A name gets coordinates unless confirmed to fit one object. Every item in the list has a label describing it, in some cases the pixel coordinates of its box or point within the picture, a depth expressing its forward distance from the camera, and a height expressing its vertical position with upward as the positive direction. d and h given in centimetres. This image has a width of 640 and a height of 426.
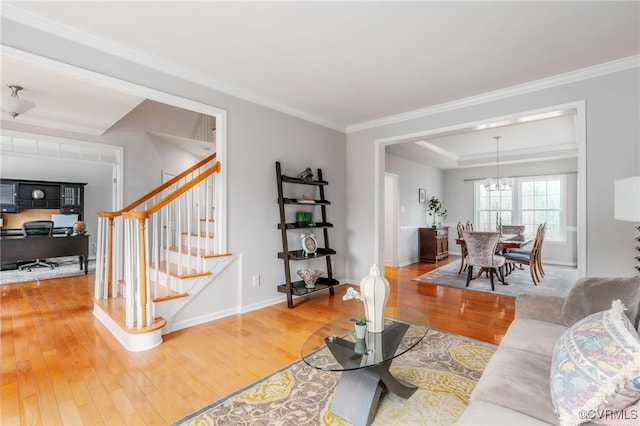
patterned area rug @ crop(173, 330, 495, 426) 166 -116
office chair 622 -40
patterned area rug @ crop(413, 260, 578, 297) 450 -118
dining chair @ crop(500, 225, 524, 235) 665 -41
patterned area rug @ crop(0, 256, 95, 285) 507 -115
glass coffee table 157 -79
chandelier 618 +59
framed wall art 733 +40
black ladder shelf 369 -37
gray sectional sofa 112 -73
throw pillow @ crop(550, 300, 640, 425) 96 -55
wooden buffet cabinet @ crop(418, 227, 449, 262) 688 -77
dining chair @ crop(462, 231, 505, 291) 449 -61
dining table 470 -52
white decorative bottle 184 -55
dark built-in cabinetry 668 +36
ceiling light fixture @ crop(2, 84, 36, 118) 321 +118
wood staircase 260 -64
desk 512 -66
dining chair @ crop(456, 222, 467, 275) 516 -59
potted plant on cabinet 765 +6
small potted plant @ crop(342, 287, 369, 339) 175 -69
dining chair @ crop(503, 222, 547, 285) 477 -76
